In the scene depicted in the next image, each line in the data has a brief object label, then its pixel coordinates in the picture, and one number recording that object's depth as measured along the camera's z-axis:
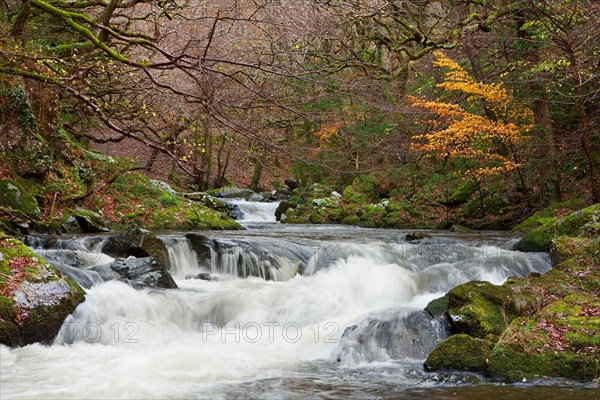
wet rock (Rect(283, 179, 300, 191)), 25.57
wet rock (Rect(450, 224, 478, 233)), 14.47
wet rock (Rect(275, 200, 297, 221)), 19.04
